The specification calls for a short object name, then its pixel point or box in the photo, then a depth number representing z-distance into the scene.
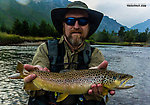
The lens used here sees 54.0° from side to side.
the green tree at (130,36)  120.31
